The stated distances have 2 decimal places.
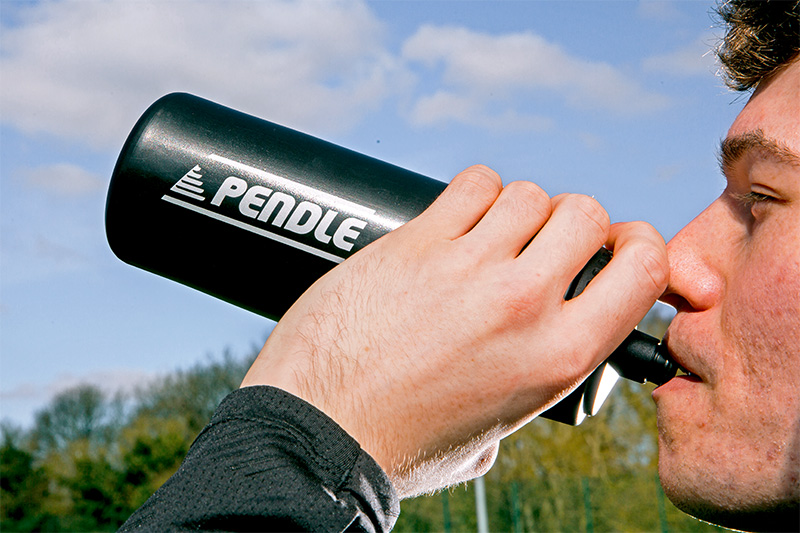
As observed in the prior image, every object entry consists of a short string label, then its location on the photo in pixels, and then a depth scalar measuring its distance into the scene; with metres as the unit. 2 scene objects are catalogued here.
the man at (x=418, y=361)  0.52
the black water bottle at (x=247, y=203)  0.61
